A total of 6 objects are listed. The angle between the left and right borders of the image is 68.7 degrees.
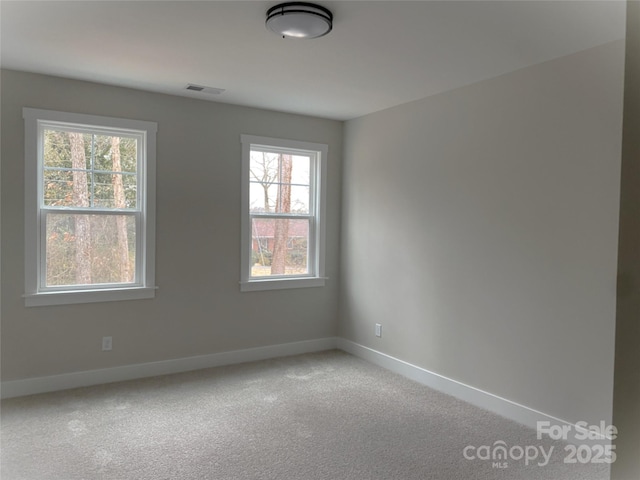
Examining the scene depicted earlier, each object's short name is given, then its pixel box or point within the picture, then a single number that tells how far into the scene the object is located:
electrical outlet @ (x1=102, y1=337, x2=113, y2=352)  4.04
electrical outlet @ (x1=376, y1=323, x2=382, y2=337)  4.74
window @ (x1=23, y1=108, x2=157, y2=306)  3.72
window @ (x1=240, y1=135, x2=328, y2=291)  4.76
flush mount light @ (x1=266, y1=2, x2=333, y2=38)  2.41
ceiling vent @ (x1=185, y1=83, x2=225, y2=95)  3.96
